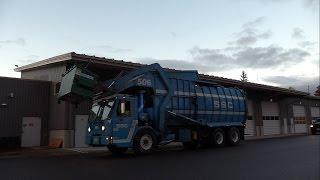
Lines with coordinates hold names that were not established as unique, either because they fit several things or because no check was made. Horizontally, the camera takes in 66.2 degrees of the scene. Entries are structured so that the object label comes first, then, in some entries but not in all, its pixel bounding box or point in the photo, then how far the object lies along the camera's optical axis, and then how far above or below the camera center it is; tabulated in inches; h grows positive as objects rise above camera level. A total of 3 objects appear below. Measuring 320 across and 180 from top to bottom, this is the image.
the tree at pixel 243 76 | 3193.7 +501.3
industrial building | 585.2 +38.7
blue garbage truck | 415.8 +14.7
